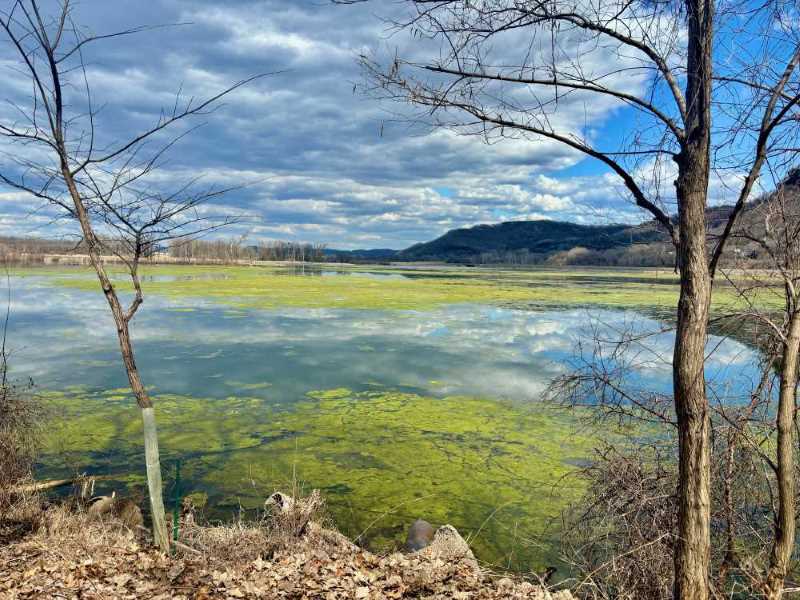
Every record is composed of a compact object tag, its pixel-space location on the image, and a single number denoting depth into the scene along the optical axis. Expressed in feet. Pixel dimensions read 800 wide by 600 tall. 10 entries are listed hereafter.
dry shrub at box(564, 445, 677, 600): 20.02
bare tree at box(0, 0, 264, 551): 17.15
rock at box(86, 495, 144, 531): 25.39
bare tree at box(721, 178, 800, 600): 16.70
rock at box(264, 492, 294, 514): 25.35
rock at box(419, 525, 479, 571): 22.23
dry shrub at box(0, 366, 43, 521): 24.52
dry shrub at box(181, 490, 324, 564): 21.29
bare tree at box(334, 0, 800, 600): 12.94
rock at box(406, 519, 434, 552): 25.21
